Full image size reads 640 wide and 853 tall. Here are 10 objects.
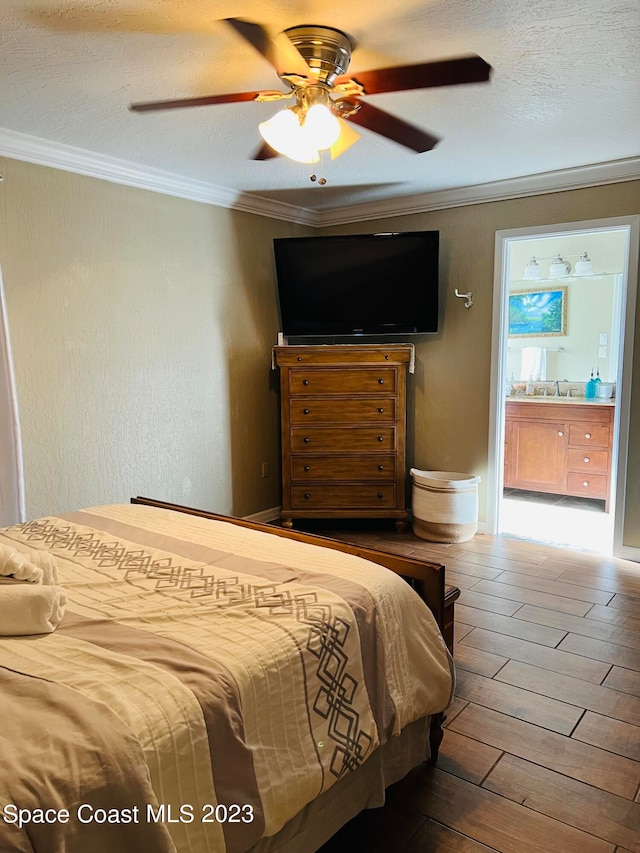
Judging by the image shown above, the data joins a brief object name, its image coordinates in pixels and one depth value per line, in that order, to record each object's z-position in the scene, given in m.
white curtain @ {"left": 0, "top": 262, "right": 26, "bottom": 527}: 3.04
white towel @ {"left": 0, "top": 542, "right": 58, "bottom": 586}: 1.54
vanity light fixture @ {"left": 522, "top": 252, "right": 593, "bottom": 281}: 5.68
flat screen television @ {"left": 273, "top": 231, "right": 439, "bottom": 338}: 4.34
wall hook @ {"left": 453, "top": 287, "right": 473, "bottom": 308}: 4.39
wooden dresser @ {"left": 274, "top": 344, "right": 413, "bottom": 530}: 4.38
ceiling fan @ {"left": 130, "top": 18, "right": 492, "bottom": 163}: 1.91
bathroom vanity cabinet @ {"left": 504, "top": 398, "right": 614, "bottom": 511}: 5.20
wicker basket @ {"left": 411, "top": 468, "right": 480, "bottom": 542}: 4.25
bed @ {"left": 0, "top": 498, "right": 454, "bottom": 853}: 1.00
